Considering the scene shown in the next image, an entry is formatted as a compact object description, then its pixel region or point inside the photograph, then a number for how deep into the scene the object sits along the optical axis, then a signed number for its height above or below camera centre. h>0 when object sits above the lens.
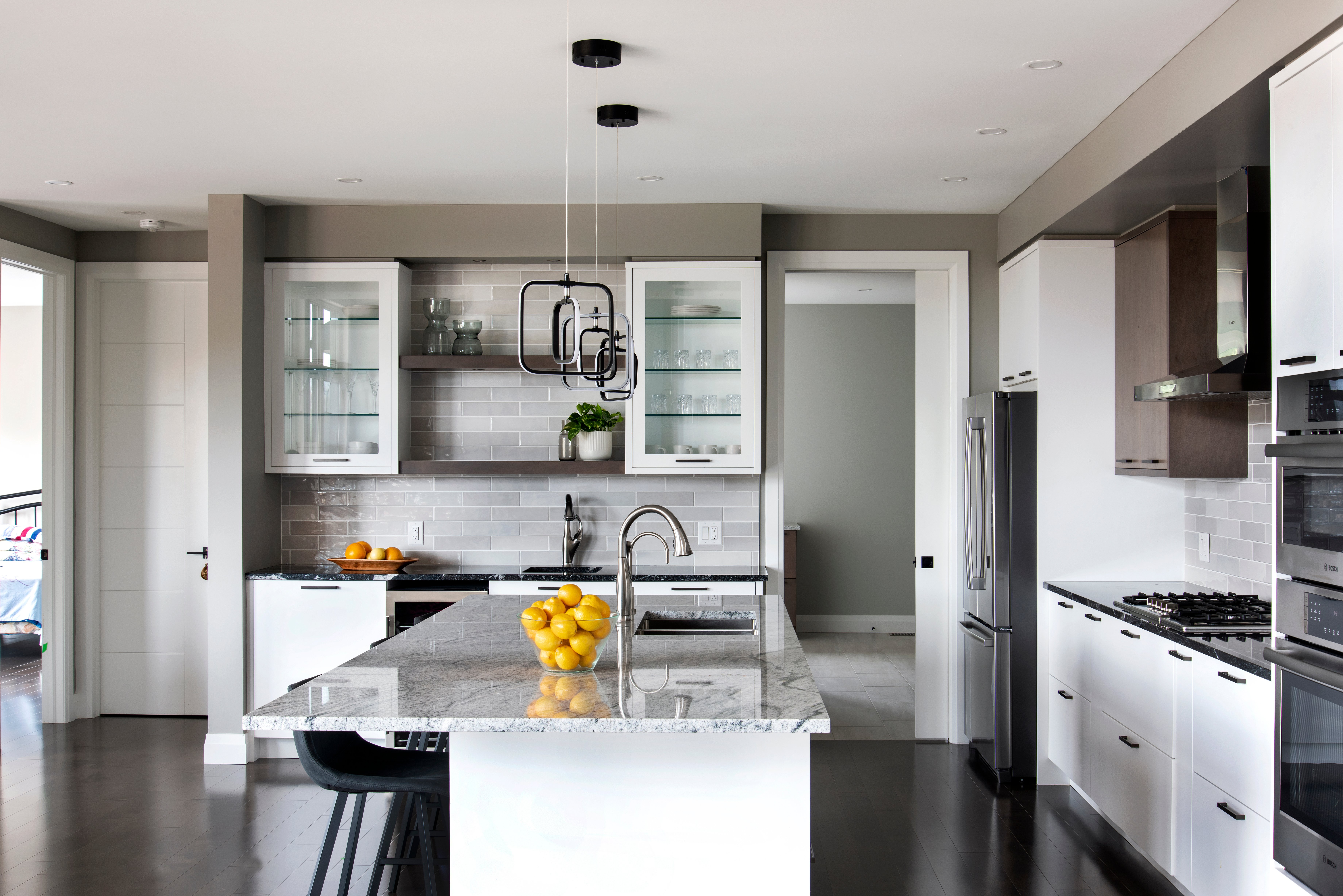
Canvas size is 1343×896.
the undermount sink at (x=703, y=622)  3.29 -0.61
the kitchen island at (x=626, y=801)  2.31 -0.88
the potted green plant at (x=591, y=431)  4.86 +0.08
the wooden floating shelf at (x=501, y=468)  4.81 -0.11
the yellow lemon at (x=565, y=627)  2.41 -0.46
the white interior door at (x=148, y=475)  5.38 -0.16
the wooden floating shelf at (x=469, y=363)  4.77 +0.43
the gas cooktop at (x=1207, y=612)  3.00 -0.56
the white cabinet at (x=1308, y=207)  2.19 +0.58
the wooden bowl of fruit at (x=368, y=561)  4.70 -0.57
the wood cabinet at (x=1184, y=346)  3.73 +0.41
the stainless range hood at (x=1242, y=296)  3.08 +0.50
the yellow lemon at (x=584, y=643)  2.41 -0.50
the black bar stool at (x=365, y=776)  2.53 -0.91
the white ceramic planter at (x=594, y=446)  4.86 +0.00
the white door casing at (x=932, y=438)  4.94 +0.05
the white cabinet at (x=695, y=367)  4.73 +0.40
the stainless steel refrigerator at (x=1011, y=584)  4.28 -0.62
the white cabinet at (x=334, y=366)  4.82 +0.41
